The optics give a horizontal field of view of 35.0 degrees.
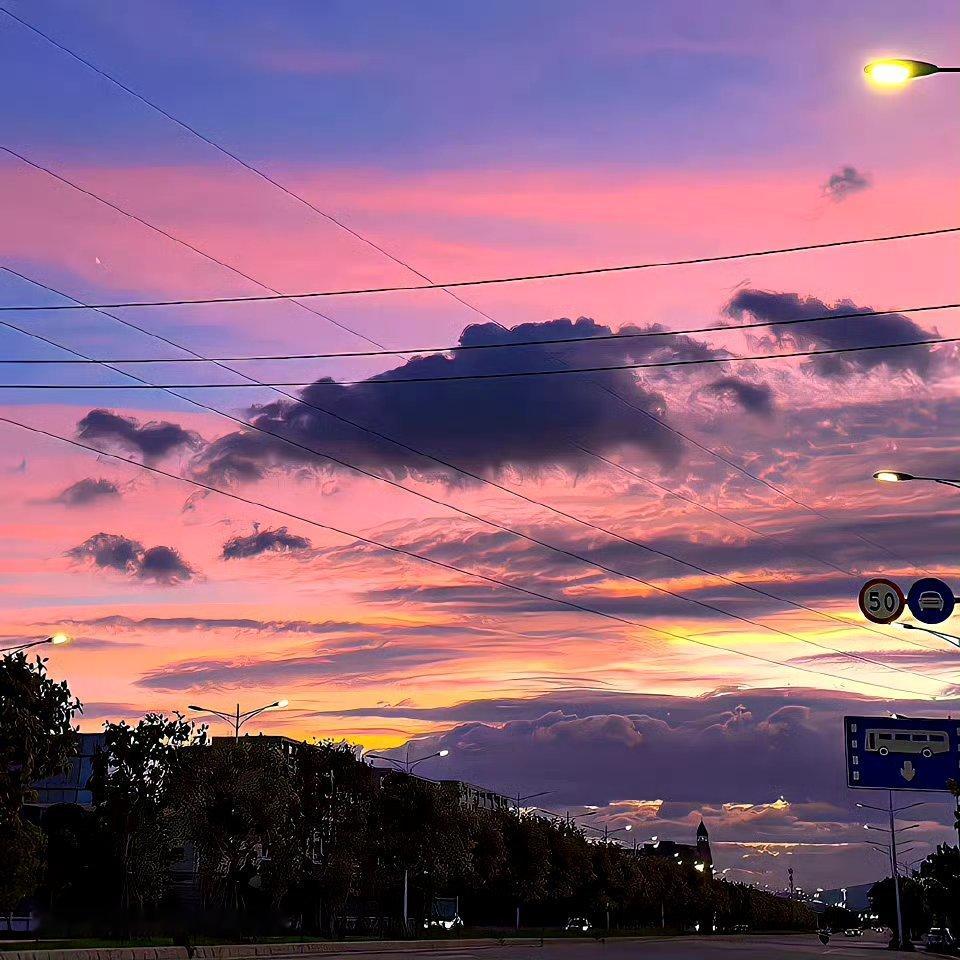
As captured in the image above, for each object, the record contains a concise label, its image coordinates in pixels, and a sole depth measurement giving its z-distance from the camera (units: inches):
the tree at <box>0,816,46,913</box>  2033.7
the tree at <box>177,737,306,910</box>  3120.1
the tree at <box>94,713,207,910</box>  3090.6
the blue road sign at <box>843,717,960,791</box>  2518.5
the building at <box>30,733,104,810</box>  6919.3
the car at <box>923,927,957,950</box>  4616.1
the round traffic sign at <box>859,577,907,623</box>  1764.3
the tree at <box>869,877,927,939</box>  7244.1
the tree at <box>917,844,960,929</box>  3700.8
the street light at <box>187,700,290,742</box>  3404.3
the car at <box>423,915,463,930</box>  4847.0
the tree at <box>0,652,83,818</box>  1999.3
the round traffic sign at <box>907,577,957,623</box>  1626.5
